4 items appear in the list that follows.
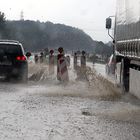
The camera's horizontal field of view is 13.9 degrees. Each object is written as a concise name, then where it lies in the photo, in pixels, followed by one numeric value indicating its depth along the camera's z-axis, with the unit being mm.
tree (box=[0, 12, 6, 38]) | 106625
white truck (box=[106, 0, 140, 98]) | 14211
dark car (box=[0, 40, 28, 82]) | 22172
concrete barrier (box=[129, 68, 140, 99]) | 14916
